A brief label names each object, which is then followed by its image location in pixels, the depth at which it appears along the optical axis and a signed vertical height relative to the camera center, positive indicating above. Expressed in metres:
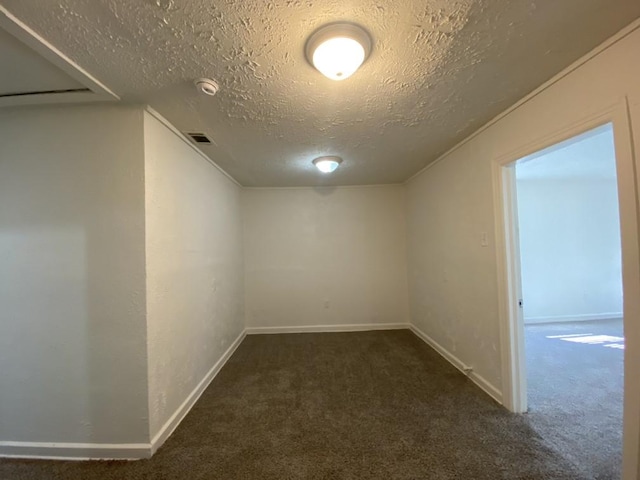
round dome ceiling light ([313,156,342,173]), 2.84 +0.88
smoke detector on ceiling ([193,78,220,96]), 1.46 +0.91
